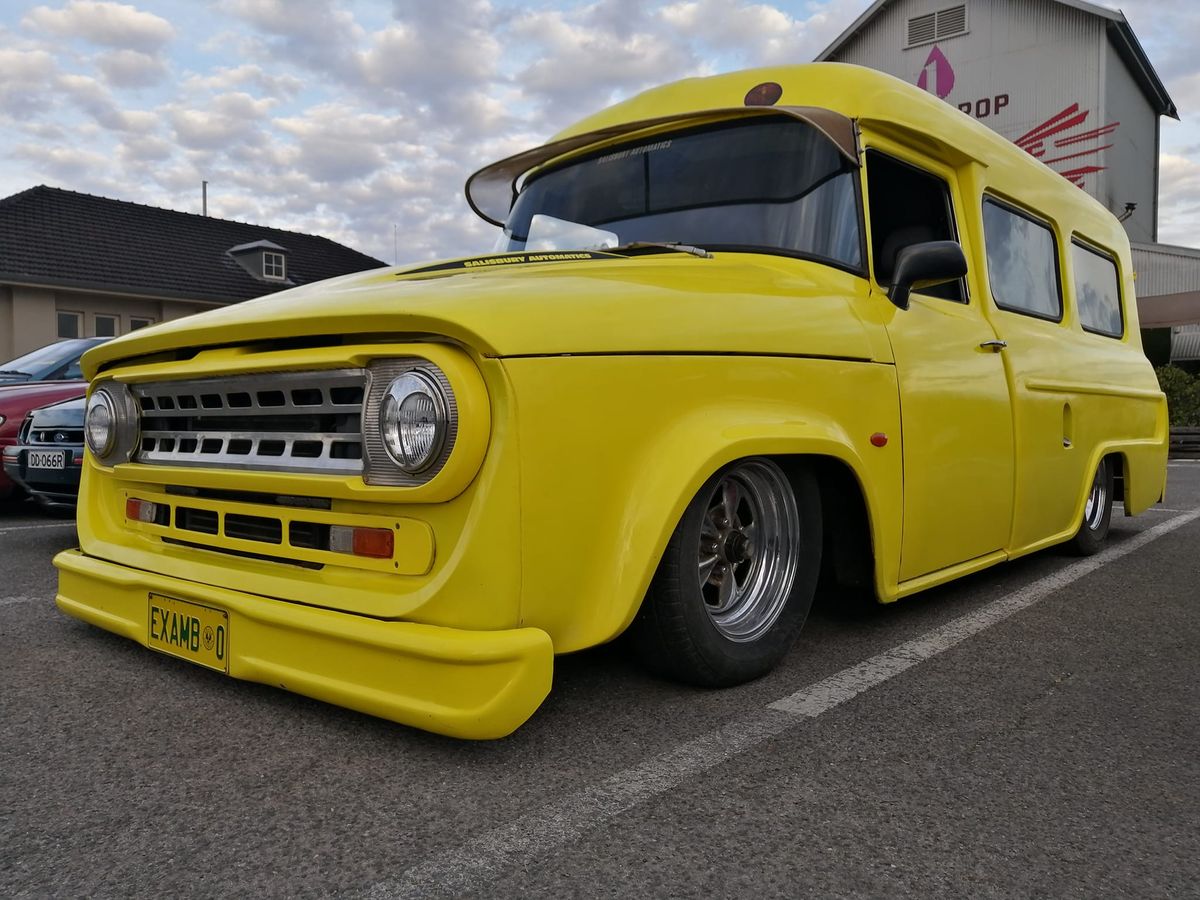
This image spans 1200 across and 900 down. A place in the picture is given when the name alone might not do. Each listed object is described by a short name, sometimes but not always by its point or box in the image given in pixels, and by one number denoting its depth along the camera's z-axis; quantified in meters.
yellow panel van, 2.07
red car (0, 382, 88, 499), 6.14
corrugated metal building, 23.30
